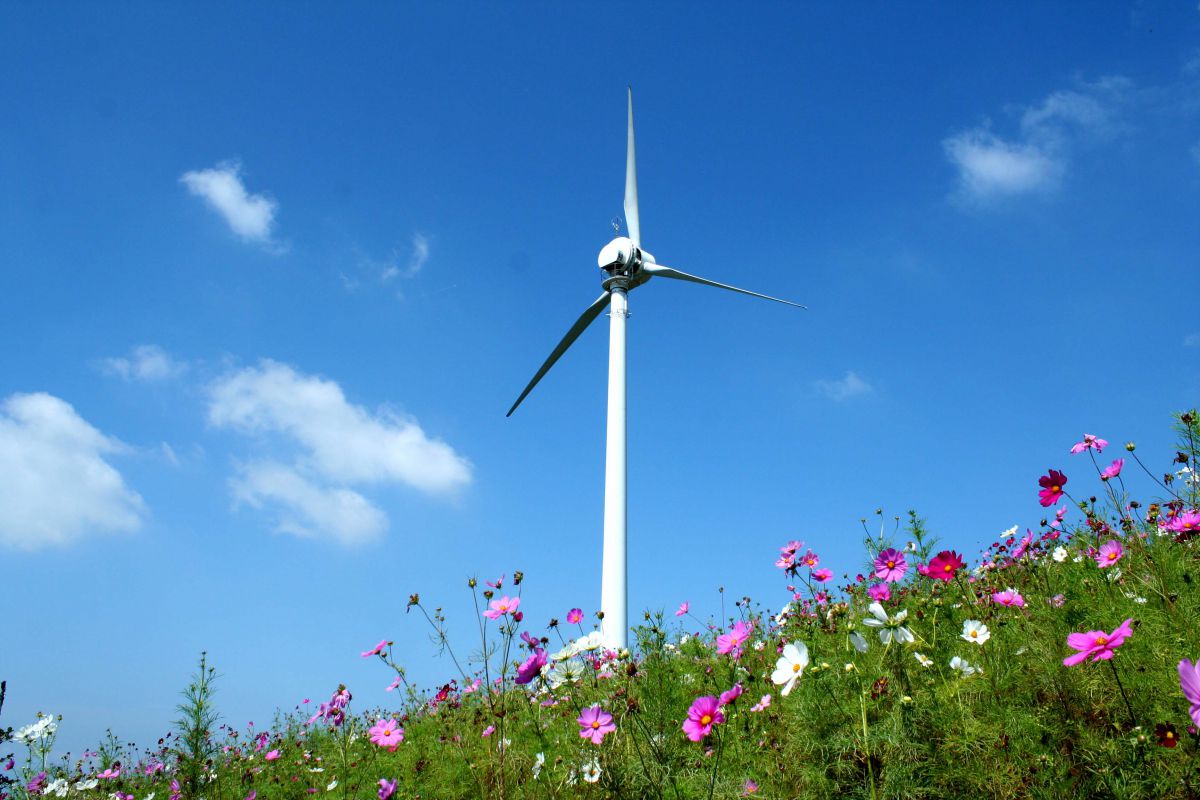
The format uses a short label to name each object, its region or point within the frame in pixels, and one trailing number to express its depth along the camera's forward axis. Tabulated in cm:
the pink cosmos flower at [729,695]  246
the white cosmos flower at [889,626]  279
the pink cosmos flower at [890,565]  339
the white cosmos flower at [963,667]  319
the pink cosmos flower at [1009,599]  361
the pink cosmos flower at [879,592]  316
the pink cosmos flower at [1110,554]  351
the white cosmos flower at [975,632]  329
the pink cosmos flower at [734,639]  300
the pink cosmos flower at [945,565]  316
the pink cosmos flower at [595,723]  290
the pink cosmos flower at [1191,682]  172
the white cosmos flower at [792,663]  264
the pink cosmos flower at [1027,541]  431
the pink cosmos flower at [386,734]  403
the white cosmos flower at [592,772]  303
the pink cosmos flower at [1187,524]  315
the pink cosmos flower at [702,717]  251
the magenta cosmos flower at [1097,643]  220
